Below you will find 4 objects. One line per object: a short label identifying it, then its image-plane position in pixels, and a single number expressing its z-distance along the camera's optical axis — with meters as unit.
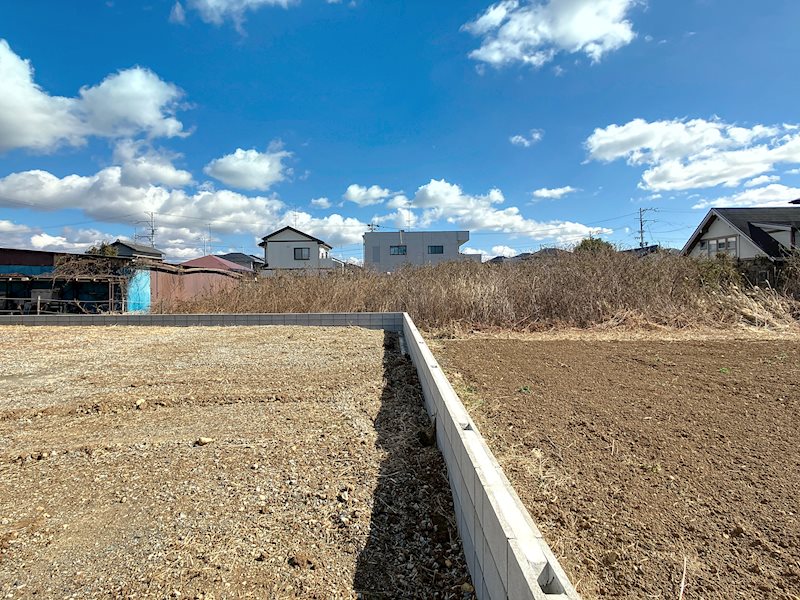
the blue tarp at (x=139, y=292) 9.73
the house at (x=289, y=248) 29.12
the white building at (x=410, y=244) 32.97
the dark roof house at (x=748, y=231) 13.15
